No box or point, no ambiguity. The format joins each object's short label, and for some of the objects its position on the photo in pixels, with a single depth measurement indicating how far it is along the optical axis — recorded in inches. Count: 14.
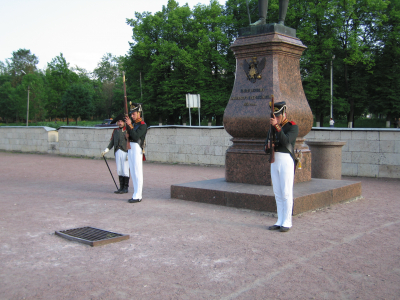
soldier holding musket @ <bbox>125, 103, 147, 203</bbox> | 330.0
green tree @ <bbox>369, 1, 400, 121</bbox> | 1530.5
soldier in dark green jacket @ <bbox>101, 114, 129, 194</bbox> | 382.3
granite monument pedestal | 314.8
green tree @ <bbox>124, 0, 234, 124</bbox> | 1712.6
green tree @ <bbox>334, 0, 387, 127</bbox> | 1493.6
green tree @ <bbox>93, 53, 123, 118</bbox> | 3262.8
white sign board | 819.4
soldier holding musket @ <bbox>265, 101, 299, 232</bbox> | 234.2
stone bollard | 397.1
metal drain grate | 209.3
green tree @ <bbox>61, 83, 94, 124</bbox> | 2455.7
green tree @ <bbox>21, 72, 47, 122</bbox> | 2379.4
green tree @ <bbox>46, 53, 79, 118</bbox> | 2313.9
